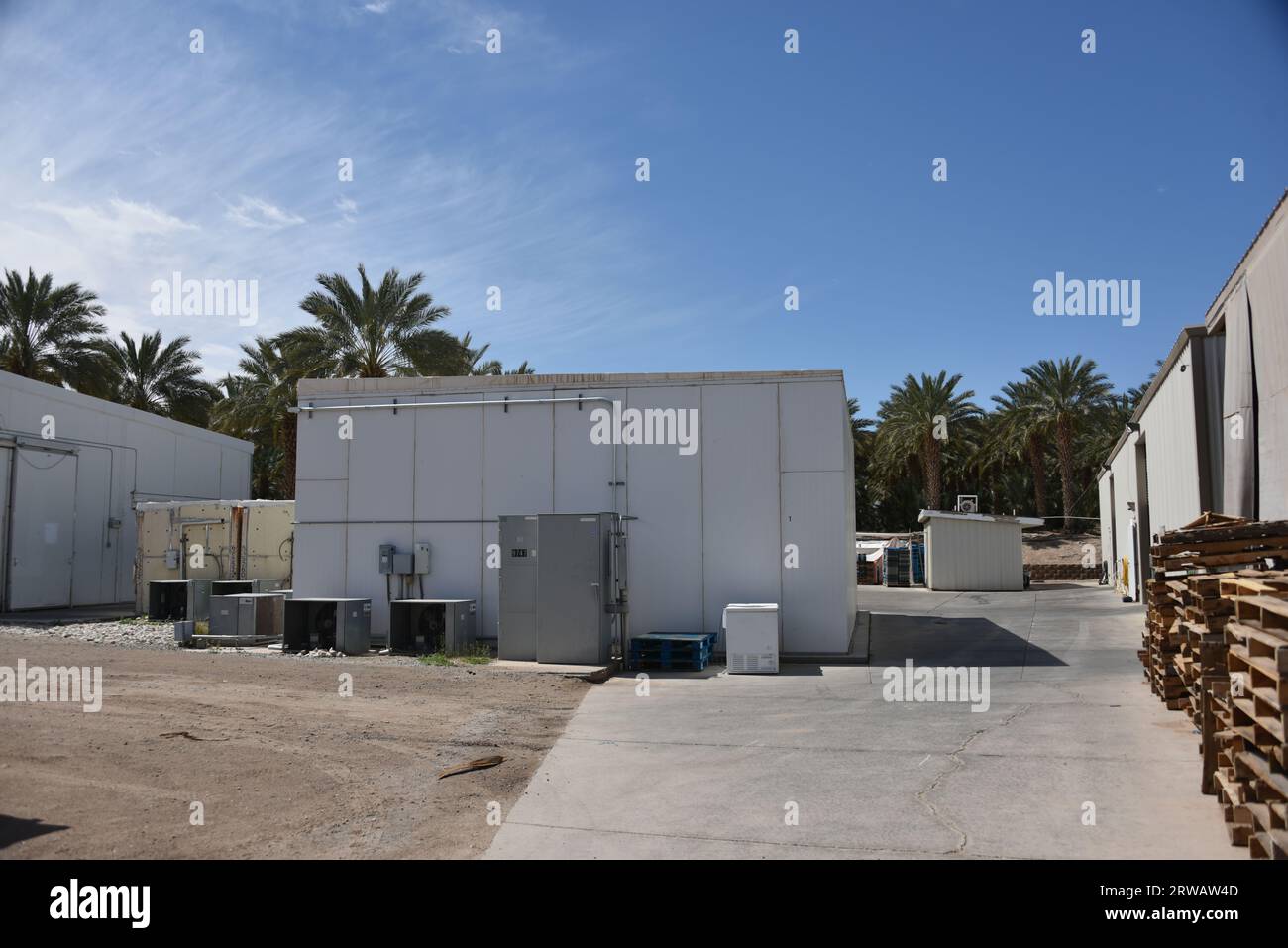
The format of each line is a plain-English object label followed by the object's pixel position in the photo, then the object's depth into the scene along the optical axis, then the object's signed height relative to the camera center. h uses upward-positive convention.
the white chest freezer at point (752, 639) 13.46 -1.64
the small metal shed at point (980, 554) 33.47 -0.90
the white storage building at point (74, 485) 23.69 +1.54
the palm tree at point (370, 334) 25.83 +5.92
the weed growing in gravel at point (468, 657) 14.08 -2.00
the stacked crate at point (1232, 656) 4.83 -0.95
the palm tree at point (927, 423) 41.50 +5.12
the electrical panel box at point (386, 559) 16.14 -0.44
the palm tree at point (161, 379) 34.00 +6.14
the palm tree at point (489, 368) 34.72 +6.78
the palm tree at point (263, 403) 29.40 +4.61
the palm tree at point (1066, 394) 41.03 +6.33
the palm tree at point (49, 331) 29.25 +6.98
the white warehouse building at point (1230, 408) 10.00 +1.73
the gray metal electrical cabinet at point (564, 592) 13.68 -0.93
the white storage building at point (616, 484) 14.82 +0.87
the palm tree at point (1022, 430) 42.28 +4.85
